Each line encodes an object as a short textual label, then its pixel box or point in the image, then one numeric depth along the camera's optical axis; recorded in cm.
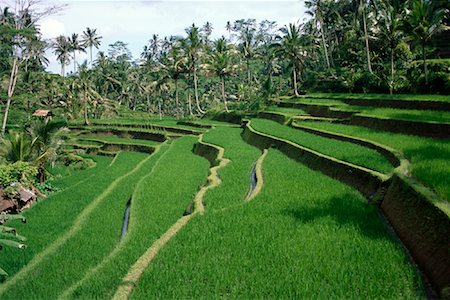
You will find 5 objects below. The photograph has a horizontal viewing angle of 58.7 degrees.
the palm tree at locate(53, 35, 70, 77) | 5234
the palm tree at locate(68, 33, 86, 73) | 5250
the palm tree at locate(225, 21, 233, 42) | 6831
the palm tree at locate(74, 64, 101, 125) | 3634
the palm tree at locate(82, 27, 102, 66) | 5398
